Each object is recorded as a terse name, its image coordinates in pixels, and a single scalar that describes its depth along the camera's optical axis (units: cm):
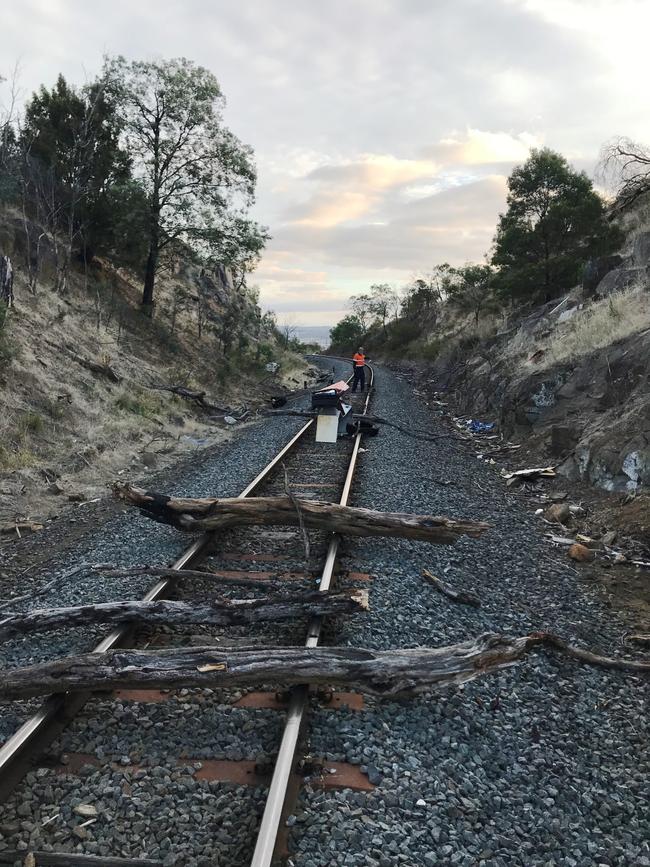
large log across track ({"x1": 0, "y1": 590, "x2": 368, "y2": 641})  423
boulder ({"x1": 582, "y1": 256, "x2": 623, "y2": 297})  1877
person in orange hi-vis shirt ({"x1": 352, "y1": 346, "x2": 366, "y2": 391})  2306
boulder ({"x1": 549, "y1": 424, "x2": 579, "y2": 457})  1072
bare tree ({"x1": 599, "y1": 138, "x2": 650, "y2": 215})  1545
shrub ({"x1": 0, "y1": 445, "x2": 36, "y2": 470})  915
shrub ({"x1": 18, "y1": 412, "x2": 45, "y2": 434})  1047
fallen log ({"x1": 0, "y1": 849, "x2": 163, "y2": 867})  243
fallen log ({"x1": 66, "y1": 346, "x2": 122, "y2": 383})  1463
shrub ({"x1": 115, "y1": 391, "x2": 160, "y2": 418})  1400
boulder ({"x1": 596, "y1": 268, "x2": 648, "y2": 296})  1630
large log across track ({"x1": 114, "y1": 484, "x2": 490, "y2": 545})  625
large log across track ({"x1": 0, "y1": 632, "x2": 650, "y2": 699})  342
